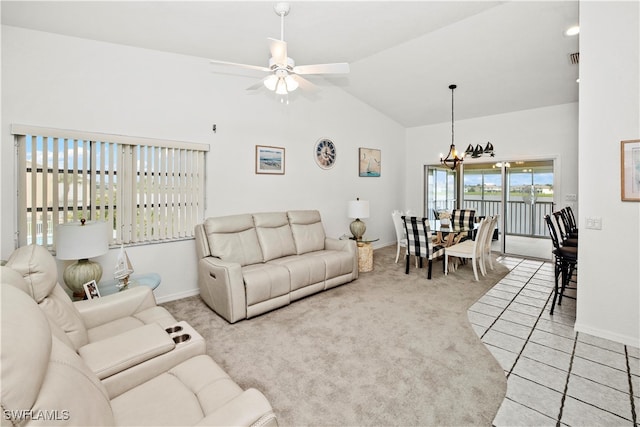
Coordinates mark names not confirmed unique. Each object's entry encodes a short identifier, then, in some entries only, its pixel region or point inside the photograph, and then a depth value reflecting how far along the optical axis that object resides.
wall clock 5.18
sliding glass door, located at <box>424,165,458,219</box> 7.02
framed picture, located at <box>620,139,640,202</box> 2.50
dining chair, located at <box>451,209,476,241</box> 5.77
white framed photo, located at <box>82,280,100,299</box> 2.43
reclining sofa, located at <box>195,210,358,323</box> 3.06
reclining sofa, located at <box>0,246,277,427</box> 0.80
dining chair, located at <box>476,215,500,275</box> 4.49
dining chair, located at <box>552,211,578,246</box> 3.49
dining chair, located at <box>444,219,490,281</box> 4.28
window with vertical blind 2.77
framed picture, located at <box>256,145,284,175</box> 4.36
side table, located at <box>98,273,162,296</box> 2.71
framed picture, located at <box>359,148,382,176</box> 6.04
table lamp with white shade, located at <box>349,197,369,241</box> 5.00
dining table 4.80
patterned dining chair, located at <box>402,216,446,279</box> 4.31
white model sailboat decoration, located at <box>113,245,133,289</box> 2.70
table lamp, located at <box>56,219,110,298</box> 2.39
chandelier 4.76
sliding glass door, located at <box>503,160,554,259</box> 5.61
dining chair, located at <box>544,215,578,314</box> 3.07
